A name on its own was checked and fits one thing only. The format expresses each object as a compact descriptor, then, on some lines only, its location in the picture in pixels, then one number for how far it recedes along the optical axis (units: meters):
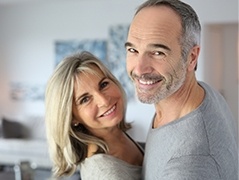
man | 0.95
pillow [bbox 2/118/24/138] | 5.77
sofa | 5.38
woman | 1.41
